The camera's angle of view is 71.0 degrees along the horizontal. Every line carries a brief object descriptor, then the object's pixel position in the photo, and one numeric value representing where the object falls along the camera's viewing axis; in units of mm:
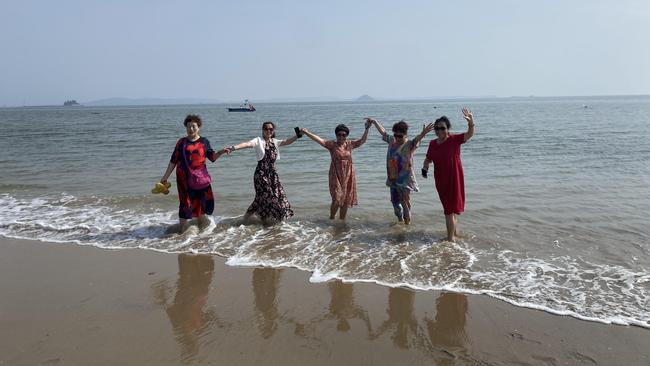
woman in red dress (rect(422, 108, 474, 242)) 5987
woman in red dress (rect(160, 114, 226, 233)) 6520
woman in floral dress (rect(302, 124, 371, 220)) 7164
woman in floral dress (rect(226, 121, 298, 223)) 6902
